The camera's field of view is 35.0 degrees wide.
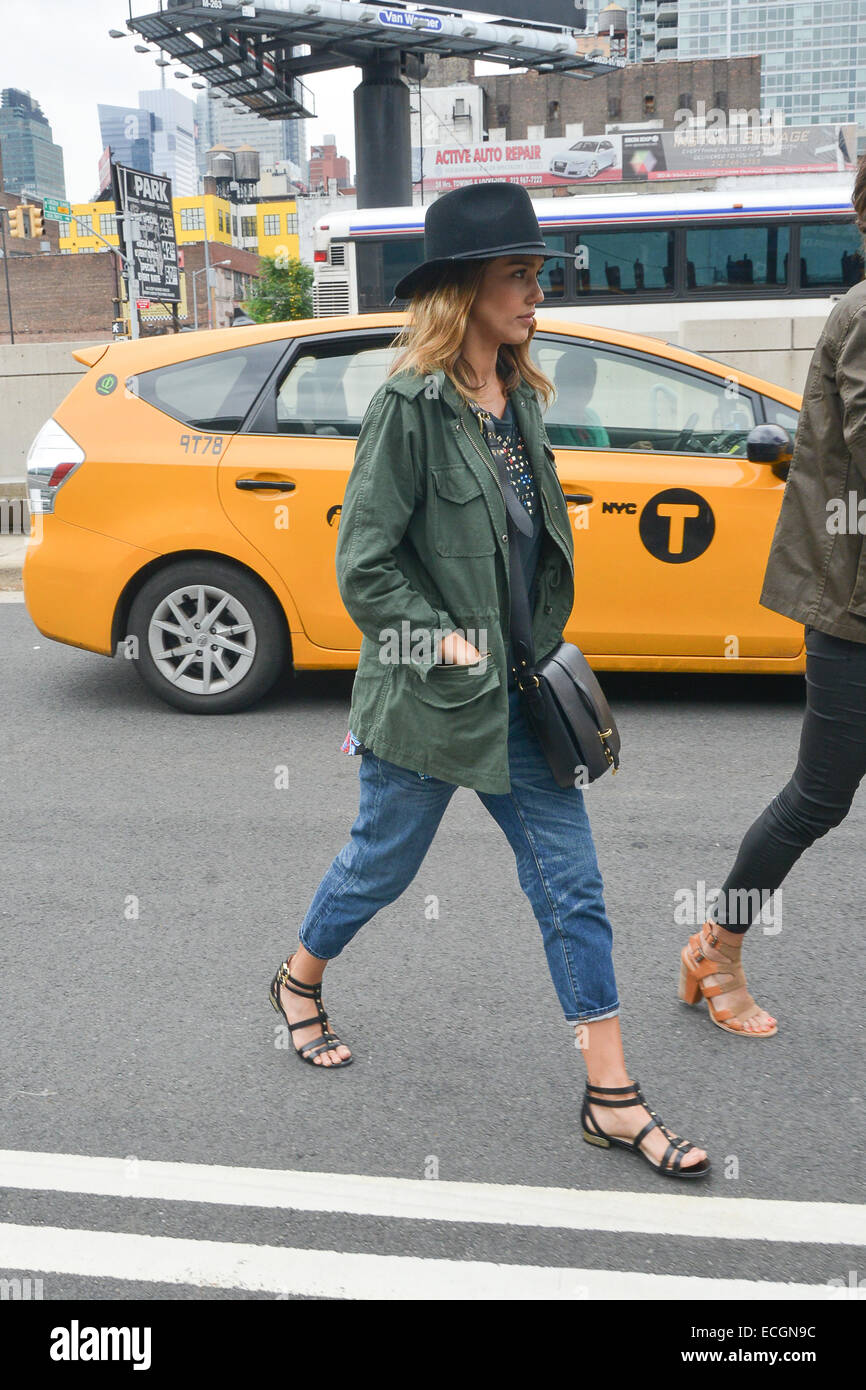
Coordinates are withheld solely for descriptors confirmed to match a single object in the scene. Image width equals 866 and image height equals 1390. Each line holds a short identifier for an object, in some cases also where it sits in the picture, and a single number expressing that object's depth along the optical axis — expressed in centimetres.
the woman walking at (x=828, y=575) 272
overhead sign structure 3484
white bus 1644
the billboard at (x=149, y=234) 3959
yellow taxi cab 566
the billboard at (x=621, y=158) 5703
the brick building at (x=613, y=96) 8425
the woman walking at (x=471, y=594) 256
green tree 7486
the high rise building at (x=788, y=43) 16925
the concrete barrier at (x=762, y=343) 1293
